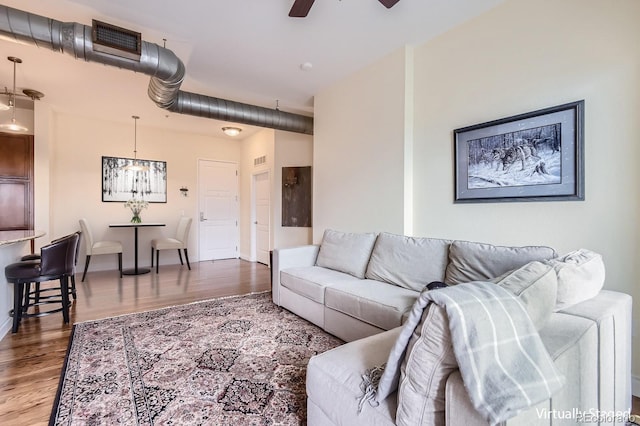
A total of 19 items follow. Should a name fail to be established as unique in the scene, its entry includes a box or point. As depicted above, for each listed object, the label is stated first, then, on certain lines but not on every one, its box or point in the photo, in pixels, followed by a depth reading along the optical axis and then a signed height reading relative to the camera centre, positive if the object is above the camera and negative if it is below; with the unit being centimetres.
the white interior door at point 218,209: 671 +4
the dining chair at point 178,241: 552 -57
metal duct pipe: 230 +139
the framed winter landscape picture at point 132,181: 574 +59
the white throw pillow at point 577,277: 132 -31
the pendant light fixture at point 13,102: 334 +159
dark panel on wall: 546 +27
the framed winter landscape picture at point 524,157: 213 +43
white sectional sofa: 96 -60
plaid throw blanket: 80 -40
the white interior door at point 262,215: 623 -10
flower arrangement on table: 577 +11
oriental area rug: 169 -114
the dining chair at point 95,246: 487 -60
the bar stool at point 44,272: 279 -59
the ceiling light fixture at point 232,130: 557 +151
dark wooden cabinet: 460 +45
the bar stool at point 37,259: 326 -54
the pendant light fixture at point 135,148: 582 +125
